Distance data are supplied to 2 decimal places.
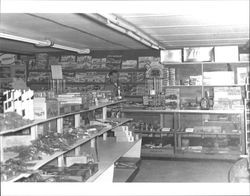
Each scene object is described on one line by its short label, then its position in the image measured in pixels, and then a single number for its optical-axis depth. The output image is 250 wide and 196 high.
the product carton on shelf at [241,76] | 8.58
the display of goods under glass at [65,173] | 3.96
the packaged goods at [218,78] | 8.60
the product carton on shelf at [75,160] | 5.58
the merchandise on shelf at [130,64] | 10.23
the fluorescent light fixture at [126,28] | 4.56
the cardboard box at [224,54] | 8.00
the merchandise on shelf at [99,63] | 10.41
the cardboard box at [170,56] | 8.49
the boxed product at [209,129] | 8.65
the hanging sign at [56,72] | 6.71
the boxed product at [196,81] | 8.79
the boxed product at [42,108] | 4.81
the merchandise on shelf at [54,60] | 10.68
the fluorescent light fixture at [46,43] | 5.95
